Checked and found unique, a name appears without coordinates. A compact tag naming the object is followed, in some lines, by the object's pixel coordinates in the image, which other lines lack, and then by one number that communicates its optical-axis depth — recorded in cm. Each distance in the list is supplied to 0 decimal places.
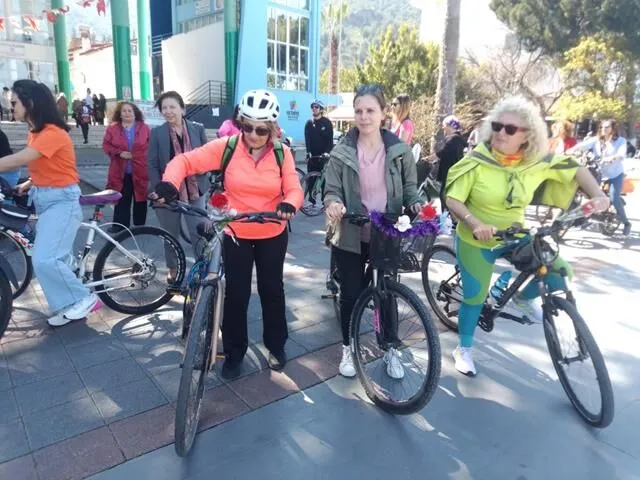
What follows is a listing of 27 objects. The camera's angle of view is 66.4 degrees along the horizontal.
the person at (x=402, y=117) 667
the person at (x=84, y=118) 1822
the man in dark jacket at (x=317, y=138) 906
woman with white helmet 291
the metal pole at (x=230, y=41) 2516
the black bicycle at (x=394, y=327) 279
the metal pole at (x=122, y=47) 2177
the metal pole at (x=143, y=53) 2505
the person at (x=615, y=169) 773
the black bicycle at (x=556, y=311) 276
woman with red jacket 539
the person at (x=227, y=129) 625
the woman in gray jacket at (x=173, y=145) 444
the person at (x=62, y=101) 1492
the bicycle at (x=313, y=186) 859
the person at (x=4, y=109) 2224
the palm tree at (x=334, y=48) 4384
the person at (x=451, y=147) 679
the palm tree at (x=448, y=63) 1027
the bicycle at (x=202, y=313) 242
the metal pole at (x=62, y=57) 2503
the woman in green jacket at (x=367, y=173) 301
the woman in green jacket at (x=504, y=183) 297
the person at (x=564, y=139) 870
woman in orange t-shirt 343
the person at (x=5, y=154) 582
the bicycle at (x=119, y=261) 403
